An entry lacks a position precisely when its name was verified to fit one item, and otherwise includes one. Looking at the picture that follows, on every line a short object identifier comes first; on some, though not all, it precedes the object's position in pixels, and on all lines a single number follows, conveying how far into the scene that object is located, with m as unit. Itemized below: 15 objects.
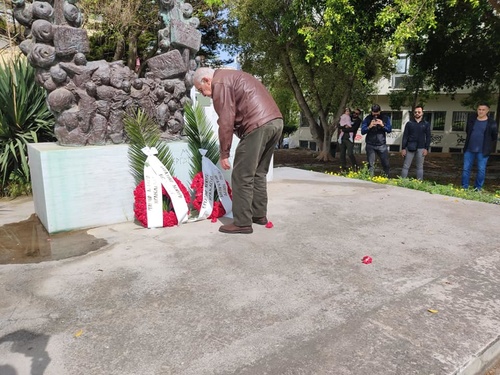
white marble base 3.99
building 25.26
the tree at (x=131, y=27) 11.10
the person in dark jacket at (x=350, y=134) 10.16
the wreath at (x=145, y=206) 4.13
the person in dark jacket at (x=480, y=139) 6.70
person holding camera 7.70
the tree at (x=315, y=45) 8.80
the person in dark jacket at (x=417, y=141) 7.34
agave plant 6.17
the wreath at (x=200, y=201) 4.39
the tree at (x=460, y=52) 10.84
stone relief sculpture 4.22
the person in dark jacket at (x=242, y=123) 3.64
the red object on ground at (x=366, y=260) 3.09
